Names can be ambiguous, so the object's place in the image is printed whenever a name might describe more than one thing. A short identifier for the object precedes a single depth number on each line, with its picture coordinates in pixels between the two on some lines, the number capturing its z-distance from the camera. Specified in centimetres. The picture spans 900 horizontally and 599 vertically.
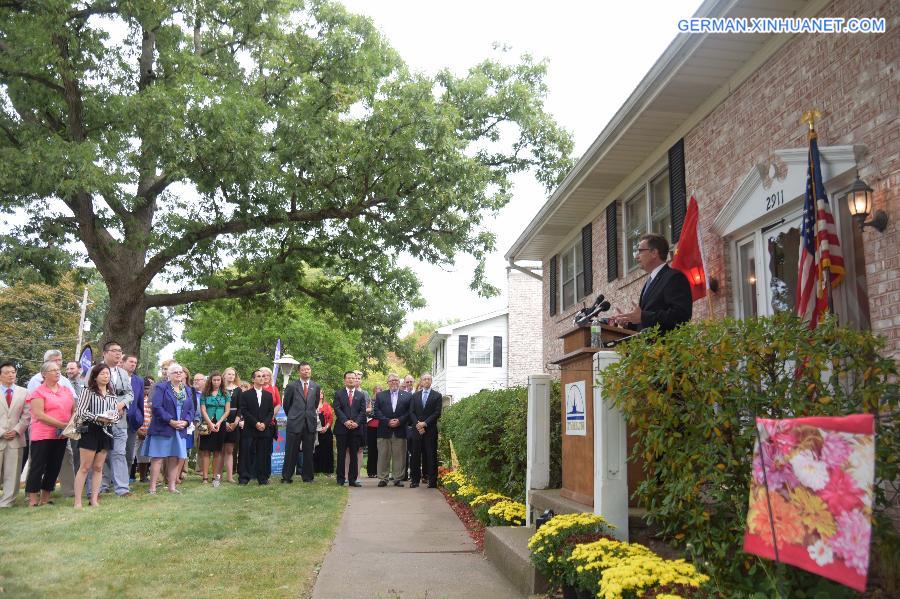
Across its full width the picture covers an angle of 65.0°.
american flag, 555
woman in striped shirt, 884
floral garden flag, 251
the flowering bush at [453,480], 1102
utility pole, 4162
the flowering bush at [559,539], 454
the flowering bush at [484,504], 777
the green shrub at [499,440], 759
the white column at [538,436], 672
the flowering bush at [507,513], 685
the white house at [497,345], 3622
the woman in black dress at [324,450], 1411
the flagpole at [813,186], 552
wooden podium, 534
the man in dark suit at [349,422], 1274
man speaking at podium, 496
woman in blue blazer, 1053
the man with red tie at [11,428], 902
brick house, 554
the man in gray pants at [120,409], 965
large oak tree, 1464
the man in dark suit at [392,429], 1292
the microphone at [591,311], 525
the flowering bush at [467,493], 934
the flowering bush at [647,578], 365
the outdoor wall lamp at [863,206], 543
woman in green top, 1206
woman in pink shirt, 900
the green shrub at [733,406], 350
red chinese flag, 820
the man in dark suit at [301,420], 1264
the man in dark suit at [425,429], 1266
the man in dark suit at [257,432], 1220
